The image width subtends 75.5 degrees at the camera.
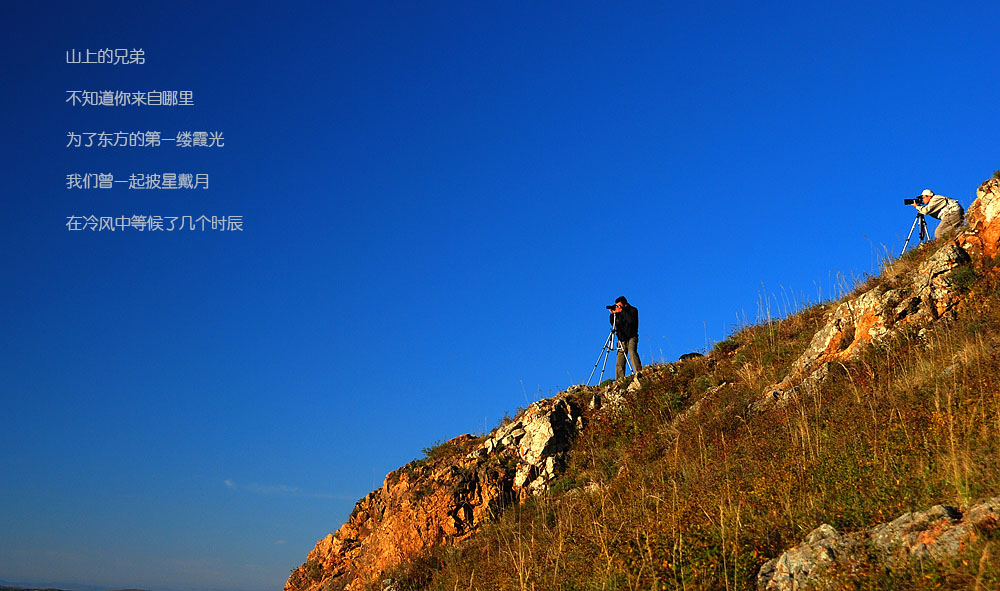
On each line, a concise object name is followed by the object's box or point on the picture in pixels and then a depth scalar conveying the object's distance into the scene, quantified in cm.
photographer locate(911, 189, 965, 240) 1573
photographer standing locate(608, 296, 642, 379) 1845
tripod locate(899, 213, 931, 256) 1663
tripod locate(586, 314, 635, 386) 1878
